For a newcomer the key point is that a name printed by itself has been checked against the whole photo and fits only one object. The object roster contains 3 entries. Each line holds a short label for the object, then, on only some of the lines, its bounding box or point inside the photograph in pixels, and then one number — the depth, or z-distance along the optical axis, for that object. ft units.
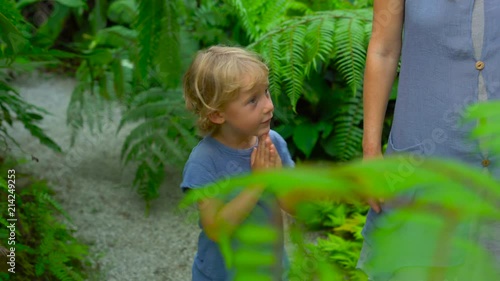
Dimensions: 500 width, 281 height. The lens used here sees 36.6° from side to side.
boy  6.22
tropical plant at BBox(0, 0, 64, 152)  7.17
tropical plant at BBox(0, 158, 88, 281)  7.94
